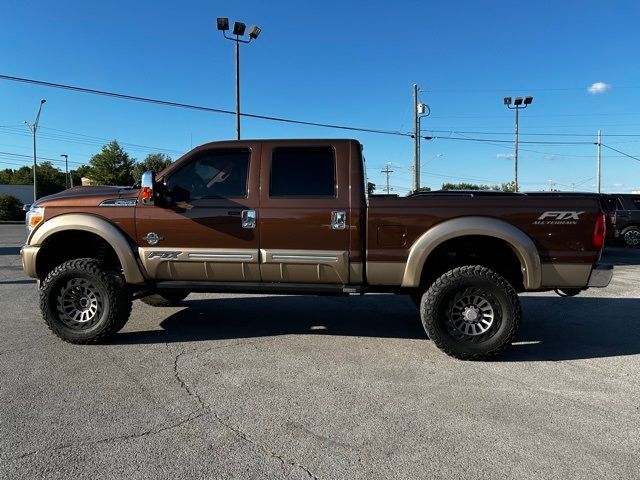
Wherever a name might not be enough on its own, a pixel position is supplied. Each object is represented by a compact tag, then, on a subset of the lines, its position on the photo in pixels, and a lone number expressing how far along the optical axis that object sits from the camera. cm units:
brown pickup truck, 456
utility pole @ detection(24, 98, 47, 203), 4020
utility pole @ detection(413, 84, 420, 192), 3169
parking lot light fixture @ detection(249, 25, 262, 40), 1991
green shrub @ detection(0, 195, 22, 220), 4069
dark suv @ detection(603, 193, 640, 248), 1625
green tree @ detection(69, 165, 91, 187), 7319
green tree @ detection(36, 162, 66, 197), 6821
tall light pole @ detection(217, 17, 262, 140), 1944
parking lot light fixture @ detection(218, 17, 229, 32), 1938
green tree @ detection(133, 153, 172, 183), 5502
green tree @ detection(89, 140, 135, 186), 6462
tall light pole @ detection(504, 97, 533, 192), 3827
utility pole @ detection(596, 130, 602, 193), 5191
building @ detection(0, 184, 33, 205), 5641
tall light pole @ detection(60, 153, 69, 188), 7547
